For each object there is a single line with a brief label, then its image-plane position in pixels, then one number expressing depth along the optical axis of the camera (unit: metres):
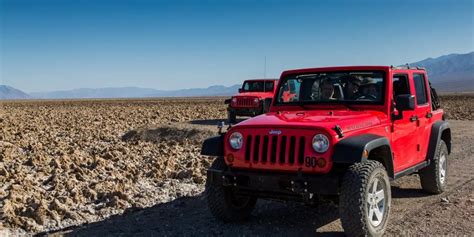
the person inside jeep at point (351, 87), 6.69
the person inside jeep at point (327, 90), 6.78
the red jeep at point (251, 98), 19.22
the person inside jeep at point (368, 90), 6.58
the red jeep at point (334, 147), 5.30
